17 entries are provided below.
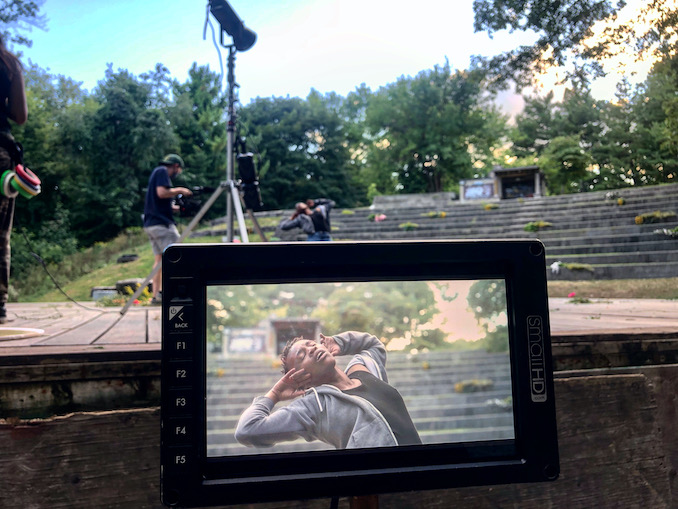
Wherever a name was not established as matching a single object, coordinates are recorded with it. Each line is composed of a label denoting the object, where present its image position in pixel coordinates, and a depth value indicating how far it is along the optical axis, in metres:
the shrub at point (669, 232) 4.48
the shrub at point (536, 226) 7.75
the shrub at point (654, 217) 4.96
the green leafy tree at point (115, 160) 14.95
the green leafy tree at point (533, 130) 20.36
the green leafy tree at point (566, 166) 12.37
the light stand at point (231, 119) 2.52
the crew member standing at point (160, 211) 3.45
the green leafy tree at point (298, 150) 21.50
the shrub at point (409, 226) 9.07
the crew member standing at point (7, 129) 1.79
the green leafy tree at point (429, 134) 22.06
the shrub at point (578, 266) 5.02
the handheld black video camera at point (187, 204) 3.12
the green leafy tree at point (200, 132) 17.64
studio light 2.35
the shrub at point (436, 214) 10.44
